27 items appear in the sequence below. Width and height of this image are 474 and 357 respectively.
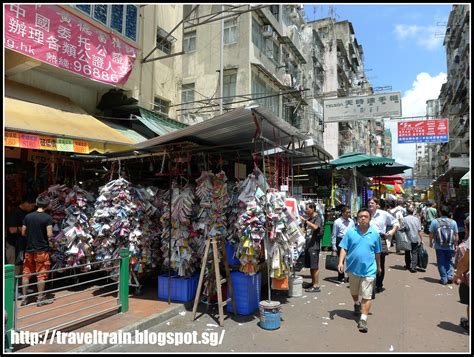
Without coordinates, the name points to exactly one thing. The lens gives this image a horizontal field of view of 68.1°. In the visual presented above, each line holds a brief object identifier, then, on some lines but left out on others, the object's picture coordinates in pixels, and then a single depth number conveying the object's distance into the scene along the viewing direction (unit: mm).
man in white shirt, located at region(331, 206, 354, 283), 8492
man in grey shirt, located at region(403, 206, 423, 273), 9602
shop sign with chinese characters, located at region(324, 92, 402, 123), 14766
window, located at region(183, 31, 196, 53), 20516
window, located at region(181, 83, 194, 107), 20295
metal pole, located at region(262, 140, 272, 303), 5793
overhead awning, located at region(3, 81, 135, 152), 7015
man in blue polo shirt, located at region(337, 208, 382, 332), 5504
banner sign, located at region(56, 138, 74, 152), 7145
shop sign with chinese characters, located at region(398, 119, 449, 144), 17359
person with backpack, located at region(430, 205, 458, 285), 8109
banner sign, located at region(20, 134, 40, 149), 6539
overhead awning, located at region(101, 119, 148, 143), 10273
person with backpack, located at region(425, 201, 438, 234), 15455
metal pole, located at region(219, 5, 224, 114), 17766
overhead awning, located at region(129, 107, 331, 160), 5535
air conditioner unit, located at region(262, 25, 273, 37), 20844
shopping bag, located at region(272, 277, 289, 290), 6398
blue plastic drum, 5359
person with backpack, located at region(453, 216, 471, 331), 5109
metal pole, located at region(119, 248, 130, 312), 5668
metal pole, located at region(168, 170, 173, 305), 6333
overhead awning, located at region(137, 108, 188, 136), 10914
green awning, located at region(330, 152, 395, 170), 12320
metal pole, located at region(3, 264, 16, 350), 4098
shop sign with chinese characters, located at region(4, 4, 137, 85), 7564
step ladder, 5645
